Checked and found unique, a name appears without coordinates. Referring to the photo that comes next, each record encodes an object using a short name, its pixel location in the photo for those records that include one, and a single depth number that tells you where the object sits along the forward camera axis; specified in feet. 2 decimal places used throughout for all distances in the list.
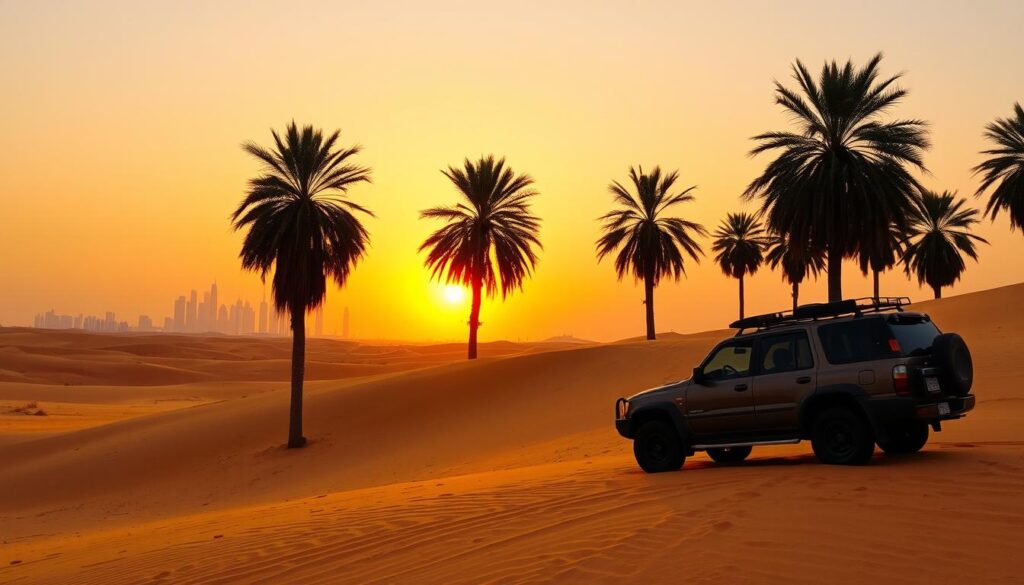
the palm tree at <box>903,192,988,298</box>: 179.11
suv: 33.14
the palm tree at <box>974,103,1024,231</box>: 127.44
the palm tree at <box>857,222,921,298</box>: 88.38
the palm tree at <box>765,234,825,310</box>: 195.83
